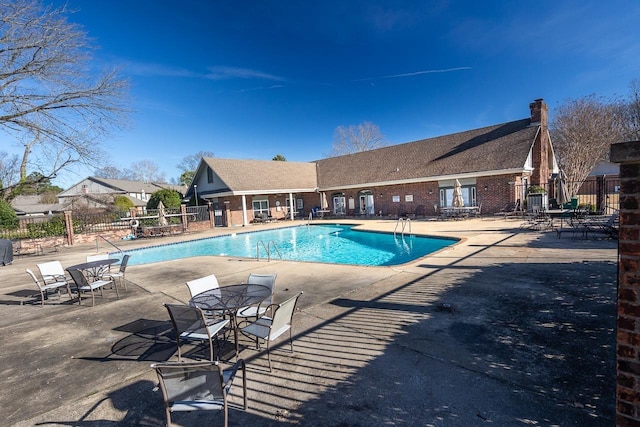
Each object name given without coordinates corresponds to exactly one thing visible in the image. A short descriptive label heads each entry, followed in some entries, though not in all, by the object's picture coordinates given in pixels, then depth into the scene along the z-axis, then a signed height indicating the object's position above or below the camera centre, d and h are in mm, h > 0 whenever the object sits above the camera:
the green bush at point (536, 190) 18156 -318
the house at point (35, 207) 41688 +1207
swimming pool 12469 -2435
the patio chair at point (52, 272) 6820 -1354
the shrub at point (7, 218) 16030 -14
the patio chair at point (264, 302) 4422 -1500
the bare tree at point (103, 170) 13138 +1892
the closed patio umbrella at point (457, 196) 19172 -423
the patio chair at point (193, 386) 2283 -1486
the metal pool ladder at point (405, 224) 14758 -1943
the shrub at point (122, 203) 33866 +890
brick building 19688 +1463
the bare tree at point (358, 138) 42125 +8364
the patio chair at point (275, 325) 3502 -1607
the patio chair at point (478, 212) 20062 -1631
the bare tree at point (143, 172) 62672 +8079
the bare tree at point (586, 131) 24578 +4316
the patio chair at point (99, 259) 6974 -1198
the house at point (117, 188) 46753 +3861
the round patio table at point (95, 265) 6660 -1227
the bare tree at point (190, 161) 58406 +9203
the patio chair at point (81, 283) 6112 -1499
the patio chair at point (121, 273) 7109 -1517
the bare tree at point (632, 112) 23591 +5784
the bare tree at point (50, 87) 10047 +5036
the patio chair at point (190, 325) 3541 -1487
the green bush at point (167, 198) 23984 +770
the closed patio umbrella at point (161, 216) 20661 -567
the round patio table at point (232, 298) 3781 -1317
